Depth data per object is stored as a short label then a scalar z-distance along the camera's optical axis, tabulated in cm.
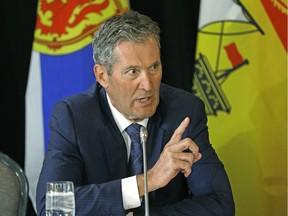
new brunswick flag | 845
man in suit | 631
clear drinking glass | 505
